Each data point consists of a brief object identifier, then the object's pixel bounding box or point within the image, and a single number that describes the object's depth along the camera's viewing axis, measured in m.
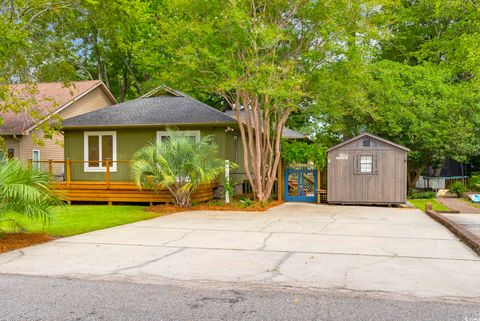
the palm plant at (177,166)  13.75
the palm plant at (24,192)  7.47
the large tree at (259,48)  13.55
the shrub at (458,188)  19.95
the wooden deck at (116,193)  15.42
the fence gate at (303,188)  16.89
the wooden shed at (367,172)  15.72
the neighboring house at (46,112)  22.08
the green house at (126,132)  17.39
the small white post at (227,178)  15.24
